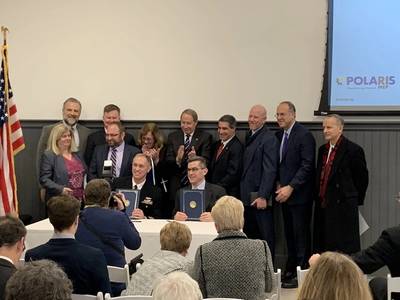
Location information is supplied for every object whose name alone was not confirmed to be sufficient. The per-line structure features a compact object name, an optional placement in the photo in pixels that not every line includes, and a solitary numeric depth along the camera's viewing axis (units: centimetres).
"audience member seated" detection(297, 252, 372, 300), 238
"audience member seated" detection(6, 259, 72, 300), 226
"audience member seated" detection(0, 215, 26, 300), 327
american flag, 638
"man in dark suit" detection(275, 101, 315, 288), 711
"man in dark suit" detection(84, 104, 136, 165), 784
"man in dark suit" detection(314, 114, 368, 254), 686
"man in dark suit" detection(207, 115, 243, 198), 727
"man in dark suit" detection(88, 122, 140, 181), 728
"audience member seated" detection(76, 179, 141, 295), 451
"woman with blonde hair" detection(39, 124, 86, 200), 711
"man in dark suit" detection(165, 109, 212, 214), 732
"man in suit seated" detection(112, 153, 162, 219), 649
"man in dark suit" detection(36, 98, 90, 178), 789
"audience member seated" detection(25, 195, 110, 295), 370
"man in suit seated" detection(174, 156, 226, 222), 627
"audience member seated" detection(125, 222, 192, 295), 369
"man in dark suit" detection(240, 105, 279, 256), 718
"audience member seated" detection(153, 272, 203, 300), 255
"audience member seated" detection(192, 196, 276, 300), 379
